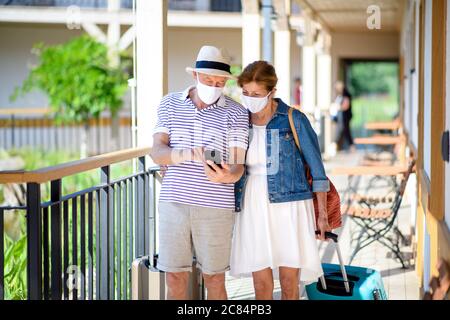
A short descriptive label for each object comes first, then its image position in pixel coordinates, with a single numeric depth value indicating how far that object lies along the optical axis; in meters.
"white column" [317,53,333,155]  17.20
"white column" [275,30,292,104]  11.48
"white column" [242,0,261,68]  8.66
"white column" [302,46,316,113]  14.91
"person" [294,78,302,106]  15.64
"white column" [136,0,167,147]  4.76
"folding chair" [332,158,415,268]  6.00
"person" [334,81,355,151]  17.27
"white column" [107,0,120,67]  15.09
